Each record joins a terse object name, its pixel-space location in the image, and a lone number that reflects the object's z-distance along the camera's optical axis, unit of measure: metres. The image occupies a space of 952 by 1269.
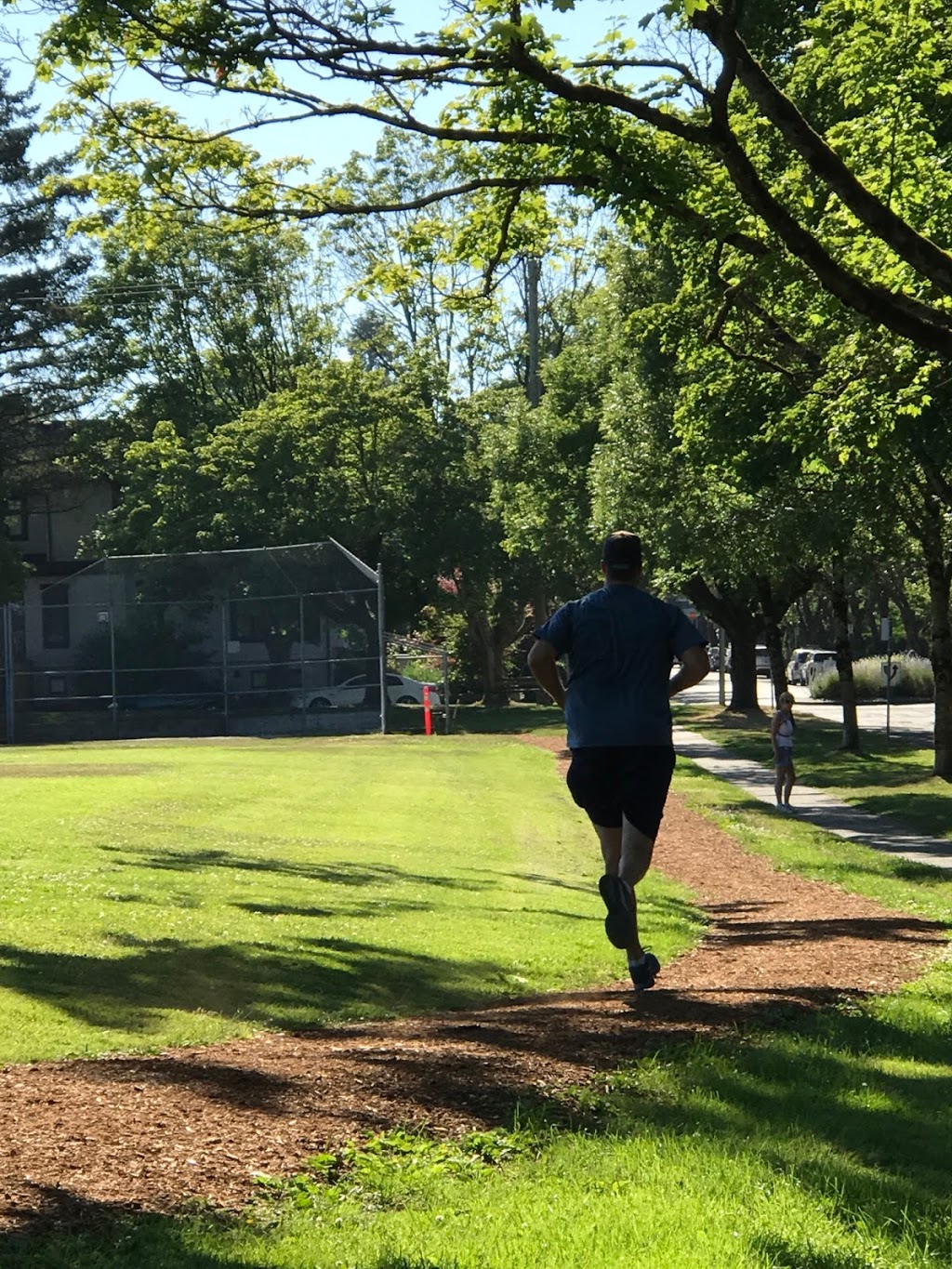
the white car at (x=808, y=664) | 75.31
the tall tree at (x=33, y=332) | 57.62
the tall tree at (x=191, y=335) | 58.00
